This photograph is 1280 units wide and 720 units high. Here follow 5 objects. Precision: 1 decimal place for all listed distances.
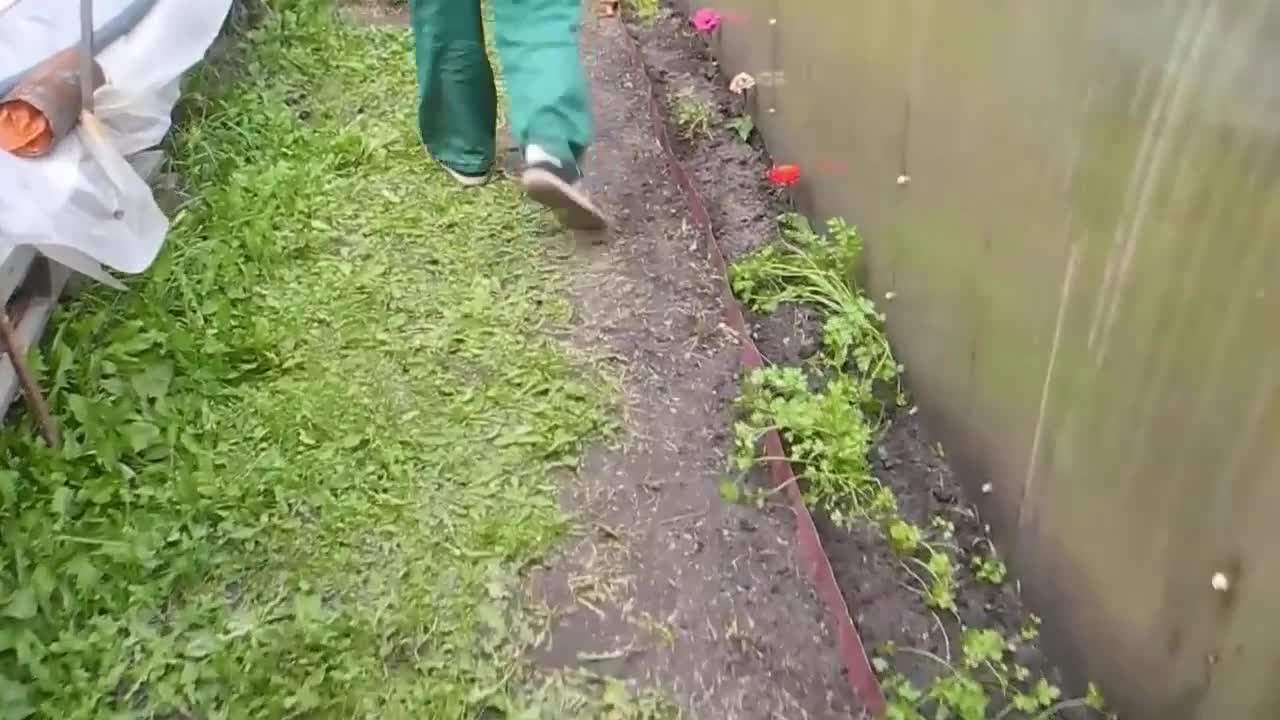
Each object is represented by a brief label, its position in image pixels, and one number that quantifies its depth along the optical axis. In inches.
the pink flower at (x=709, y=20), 173.9
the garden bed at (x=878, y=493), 84.7
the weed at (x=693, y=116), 157.5
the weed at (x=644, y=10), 197.8
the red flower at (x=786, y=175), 135.0
